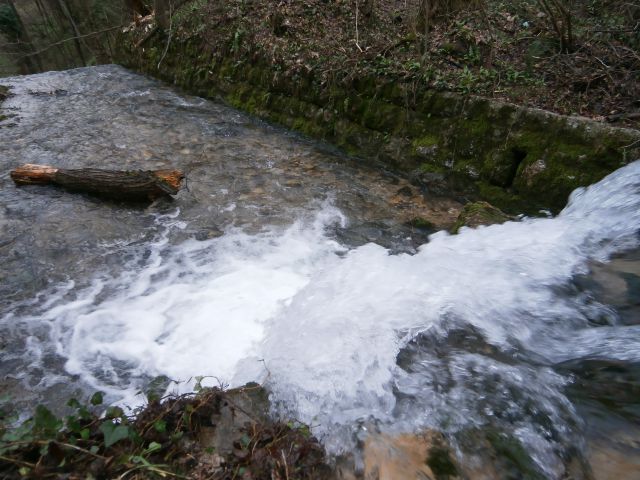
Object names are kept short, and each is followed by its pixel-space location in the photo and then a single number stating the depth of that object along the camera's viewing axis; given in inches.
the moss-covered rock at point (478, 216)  180.1
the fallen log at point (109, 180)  194.7
